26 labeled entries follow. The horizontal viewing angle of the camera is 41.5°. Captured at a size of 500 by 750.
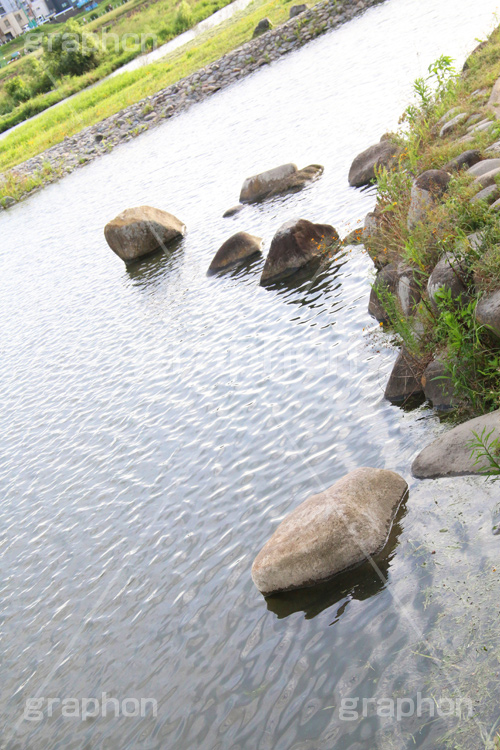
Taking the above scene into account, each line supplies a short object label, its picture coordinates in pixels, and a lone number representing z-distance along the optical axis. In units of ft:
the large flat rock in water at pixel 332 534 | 22.40
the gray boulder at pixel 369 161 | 51.96
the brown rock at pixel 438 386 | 26.84
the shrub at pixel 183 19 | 207.00
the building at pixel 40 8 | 482.28
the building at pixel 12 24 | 499.18
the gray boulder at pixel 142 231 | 67.92
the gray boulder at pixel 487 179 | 29.91
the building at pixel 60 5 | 474.90
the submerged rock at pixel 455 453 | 23.21
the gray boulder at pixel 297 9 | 144.15
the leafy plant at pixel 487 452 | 22.03
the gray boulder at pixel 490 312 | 24.64
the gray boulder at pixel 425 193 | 33.17
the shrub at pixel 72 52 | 208.13
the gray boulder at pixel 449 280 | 27.32
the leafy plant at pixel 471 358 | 25.26
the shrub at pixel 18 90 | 247.91
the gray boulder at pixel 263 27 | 148.36
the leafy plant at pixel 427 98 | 44.96
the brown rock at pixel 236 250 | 54.34
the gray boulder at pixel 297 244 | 46.65
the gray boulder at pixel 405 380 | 28.84
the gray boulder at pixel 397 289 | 31.40
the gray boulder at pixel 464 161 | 34.50
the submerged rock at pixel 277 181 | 62.69
